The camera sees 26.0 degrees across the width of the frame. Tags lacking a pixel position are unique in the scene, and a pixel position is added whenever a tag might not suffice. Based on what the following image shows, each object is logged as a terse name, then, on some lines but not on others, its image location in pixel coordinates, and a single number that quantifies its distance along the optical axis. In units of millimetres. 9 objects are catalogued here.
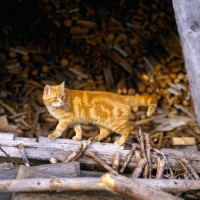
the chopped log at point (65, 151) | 4004
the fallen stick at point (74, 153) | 3903
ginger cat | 4285
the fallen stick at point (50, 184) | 3066
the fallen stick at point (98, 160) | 3854
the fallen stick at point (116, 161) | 3885
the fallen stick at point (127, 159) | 3936
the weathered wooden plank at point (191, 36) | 2977
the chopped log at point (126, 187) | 2828
